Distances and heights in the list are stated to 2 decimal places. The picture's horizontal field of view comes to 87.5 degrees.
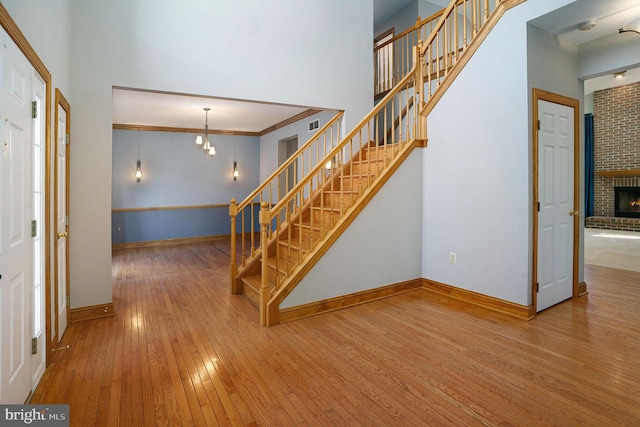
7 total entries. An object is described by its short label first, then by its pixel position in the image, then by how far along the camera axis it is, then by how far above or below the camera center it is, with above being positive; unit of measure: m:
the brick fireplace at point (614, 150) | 8.69 +1.67
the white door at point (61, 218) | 2.73 -0.07
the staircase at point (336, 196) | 3.28 +0.18
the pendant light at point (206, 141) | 6.65 +1.42
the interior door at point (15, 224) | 1.67 -0.08
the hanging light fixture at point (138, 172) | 7.55 +0.85
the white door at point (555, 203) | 3.40 +0.09
